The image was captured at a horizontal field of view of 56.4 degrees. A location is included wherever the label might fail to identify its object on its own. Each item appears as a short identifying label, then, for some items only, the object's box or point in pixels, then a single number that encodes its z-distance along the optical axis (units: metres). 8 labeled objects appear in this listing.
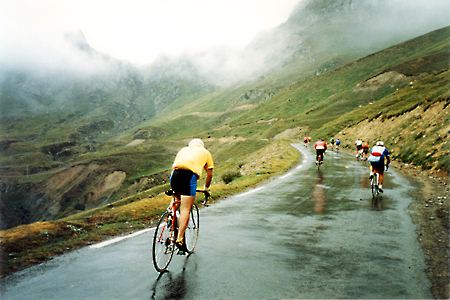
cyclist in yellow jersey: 8.76
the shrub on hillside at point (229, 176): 29.65
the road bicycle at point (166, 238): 8.30
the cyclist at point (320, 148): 32.53
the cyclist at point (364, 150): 39.80
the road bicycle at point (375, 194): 16.98
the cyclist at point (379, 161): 19.23
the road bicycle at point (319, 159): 33.06
